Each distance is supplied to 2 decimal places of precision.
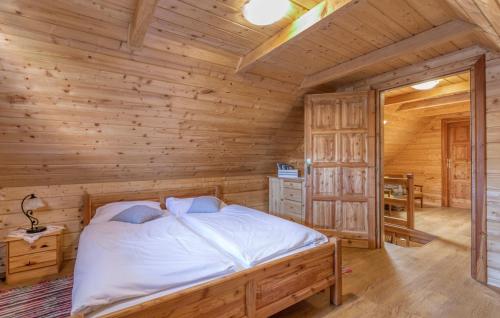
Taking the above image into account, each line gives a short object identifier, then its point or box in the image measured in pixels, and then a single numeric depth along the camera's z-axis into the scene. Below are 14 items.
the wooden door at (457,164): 5.62
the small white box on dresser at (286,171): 4.07
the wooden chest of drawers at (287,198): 3.85
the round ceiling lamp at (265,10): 1.69
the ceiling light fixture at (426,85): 3.15
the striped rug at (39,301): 1.95
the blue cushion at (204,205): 3.15
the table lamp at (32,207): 2.61
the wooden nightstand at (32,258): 2.42
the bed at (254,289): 1.32
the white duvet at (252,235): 1.85
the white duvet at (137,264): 1.30
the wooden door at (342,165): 3.29
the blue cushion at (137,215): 2.73
